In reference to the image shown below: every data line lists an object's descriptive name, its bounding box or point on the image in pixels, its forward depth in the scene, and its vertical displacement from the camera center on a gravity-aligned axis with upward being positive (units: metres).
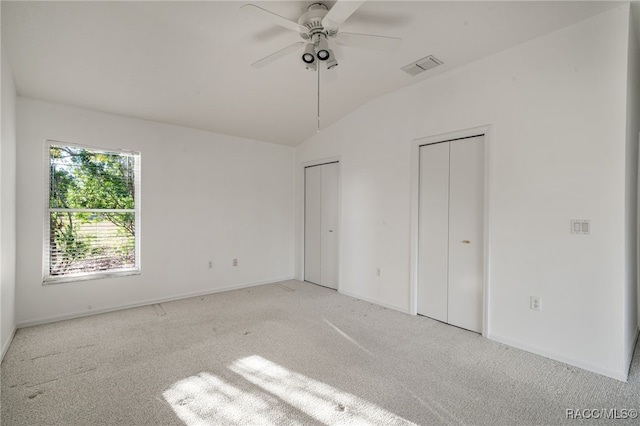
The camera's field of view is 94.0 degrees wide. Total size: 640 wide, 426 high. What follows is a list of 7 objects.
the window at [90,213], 3.49 -0.04
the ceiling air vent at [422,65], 3.11 +1.57
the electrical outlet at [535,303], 2.73 -0.86
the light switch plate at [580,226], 2.47 -0.13
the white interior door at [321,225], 4.94 -0.25
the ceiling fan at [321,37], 2.08 +1.31
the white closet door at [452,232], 3.23 -0.25
